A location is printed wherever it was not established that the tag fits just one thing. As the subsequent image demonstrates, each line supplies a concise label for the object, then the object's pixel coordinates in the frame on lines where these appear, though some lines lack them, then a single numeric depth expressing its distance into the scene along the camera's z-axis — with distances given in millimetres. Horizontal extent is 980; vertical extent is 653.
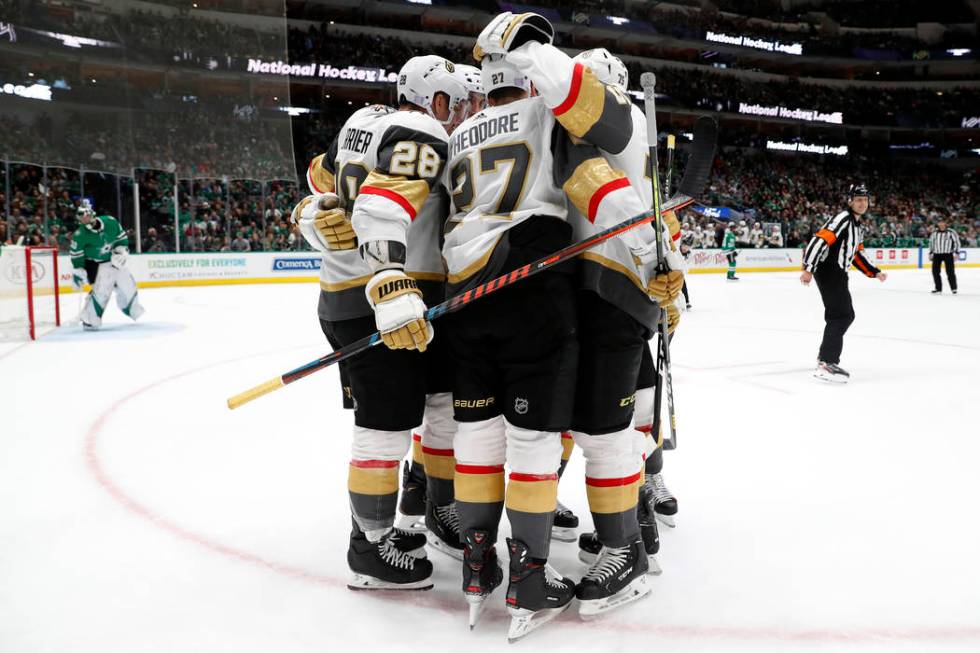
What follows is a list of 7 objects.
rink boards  12953
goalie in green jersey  7734
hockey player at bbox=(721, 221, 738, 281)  15656
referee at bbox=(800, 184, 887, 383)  5223
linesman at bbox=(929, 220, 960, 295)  12352
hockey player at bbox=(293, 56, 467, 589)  1938
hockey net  7223
